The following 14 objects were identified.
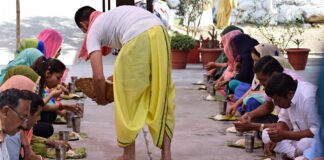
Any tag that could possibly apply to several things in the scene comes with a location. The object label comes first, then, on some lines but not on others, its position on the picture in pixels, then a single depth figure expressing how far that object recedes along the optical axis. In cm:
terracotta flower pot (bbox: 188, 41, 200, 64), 1205
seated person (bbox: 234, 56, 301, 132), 546
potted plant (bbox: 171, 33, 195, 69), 1122
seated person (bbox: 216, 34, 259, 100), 744
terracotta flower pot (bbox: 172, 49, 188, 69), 1129
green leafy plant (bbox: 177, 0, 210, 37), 1470
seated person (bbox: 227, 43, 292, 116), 641
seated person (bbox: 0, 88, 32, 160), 395
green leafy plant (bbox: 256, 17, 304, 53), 1434
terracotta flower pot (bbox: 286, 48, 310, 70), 1134
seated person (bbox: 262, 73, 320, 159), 484
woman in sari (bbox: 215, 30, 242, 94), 807
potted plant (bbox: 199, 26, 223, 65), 1129
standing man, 520
